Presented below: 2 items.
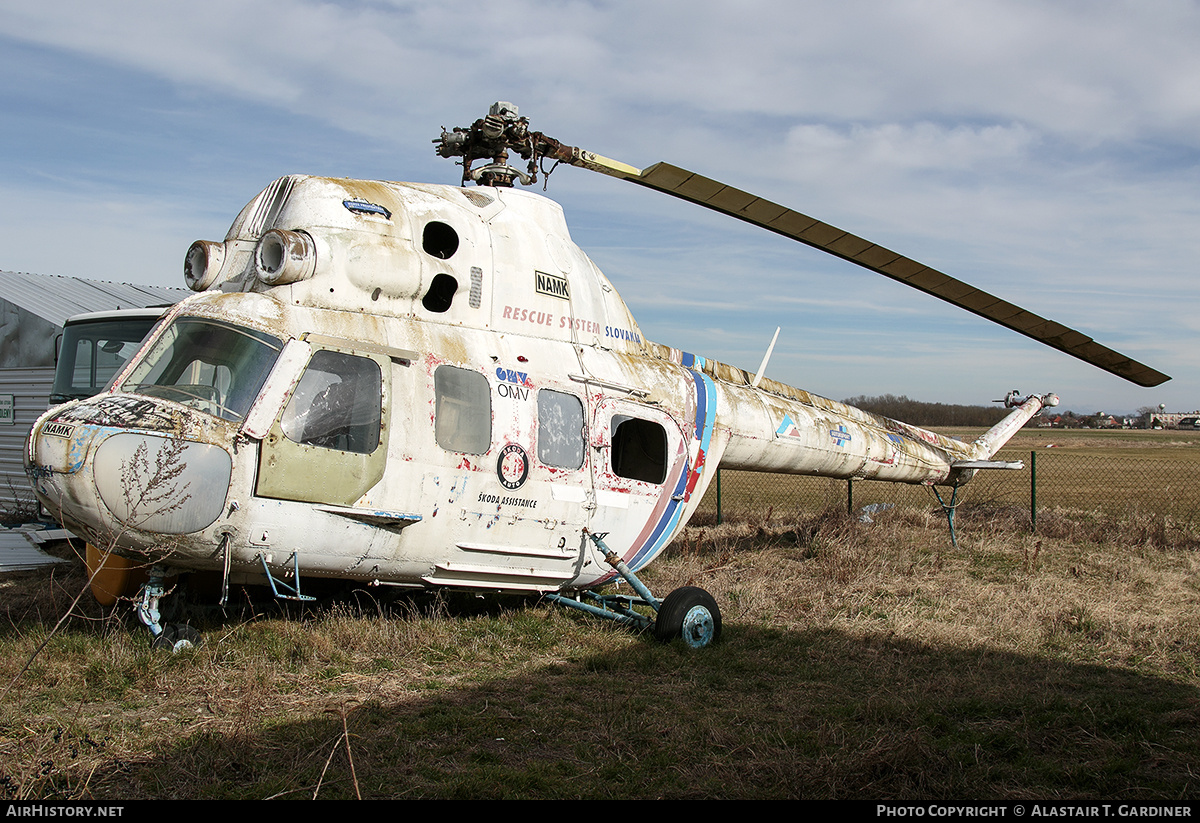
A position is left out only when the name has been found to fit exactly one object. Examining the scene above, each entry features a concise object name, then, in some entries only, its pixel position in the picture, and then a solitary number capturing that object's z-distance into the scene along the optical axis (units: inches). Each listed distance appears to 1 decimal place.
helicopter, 212.8
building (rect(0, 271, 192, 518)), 586.2
